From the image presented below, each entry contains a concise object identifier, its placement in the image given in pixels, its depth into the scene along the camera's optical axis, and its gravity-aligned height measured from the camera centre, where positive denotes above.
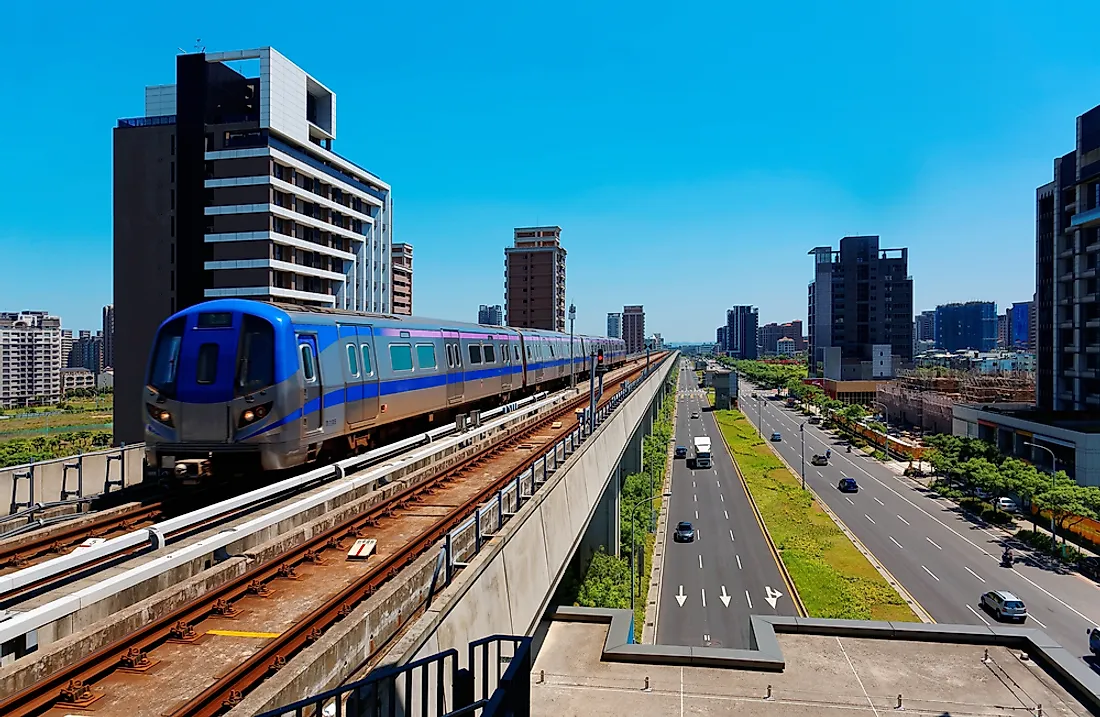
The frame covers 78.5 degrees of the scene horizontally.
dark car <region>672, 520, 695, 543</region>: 37.09 -9.87
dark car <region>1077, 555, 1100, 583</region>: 30.27 -9.62
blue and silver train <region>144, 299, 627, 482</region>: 10.95 -0.56
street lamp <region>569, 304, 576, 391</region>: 41.35 -0.98
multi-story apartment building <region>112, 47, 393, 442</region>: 43.34 +10.37
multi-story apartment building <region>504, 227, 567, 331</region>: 119.19 +12.65
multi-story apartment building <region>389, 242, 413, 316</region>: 91.25 +10.84
